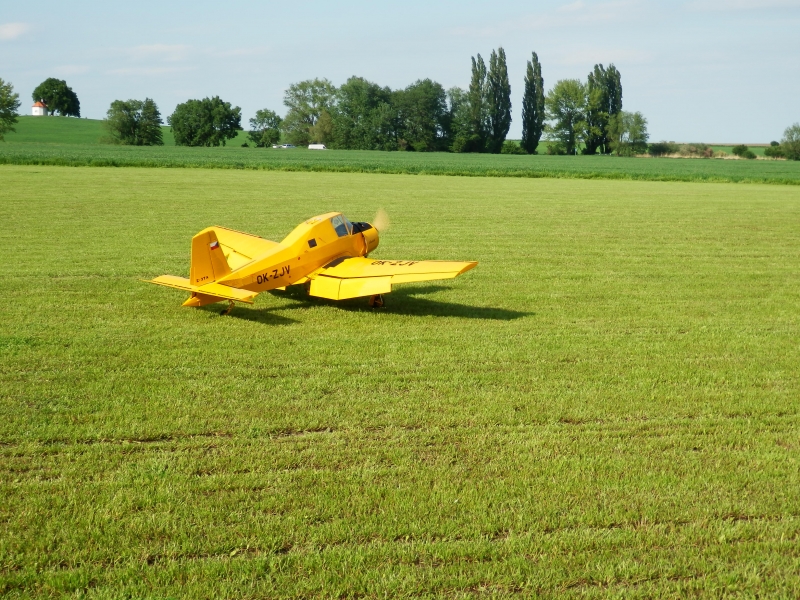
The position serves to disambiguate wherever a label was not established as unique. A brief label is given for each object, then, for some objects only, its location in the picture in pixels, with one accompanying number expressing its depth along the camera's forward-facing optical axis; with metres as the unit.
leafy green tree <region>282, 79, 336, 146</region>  148.12
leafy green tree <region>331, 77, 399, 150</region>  117.06
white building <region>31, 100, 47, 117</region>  173.25
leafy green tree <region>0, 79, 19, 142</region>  93.94
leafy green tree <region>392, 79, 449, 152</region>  120.50
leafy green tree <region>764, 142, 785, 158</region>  103.19
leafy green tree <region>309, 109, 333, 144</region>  132.75
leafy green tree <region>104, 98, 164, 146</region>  112.00
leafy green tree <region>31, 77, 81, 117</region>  174.38
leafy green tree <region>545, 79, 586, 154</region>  120.50
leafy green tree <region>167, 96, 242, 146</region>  121.44
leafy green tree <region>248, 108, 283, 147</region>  139.62
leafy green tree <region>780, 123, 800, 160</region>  100.75
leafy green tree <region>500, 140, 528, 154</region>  116.31
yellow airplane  10.33
